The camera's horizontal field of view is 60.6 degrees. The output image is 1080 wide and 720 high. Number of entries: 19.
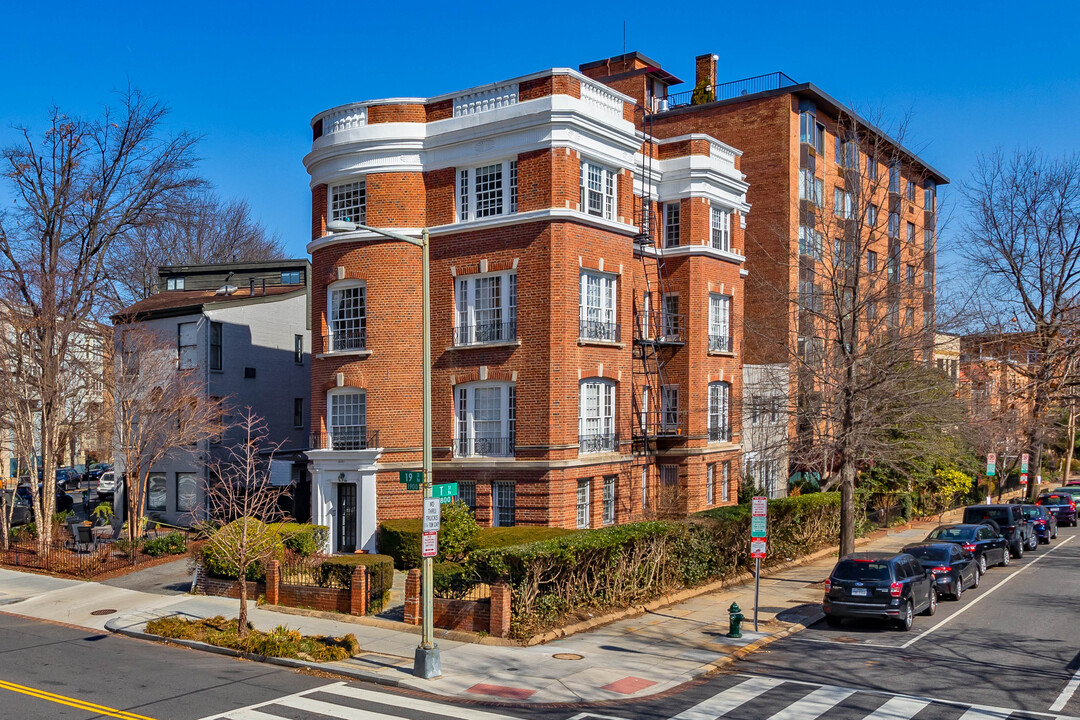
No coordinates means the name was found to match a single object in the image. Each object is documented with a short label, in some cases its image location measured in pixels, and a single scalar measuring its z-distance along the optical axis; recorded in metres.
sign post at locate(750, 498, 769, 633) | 21.53
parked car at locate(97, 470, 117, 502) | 46.34
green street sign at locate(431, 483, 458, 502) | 17.44
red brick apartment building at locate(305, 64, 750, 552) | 28.59
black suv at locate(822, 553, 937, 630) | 20.92
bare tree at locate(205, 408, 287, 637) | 20.19
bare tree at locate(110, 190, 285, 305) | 61.16
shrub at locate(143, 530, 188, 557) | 30.52
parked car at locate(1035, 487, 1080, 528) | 46.59
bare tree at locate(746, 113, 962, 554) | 26.56
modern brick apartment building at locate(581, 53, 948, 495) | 28.80
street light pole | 16.81
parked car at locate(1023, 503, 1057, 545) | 38.31
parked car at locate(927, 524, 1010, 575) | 29.34
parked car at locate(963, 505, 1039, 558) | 34.09
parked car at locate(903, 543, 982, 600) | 24.77
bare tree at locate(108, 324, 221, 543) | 33.31
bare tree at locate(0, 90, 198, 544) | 32.72
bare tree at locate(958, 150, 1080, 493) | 40.47
